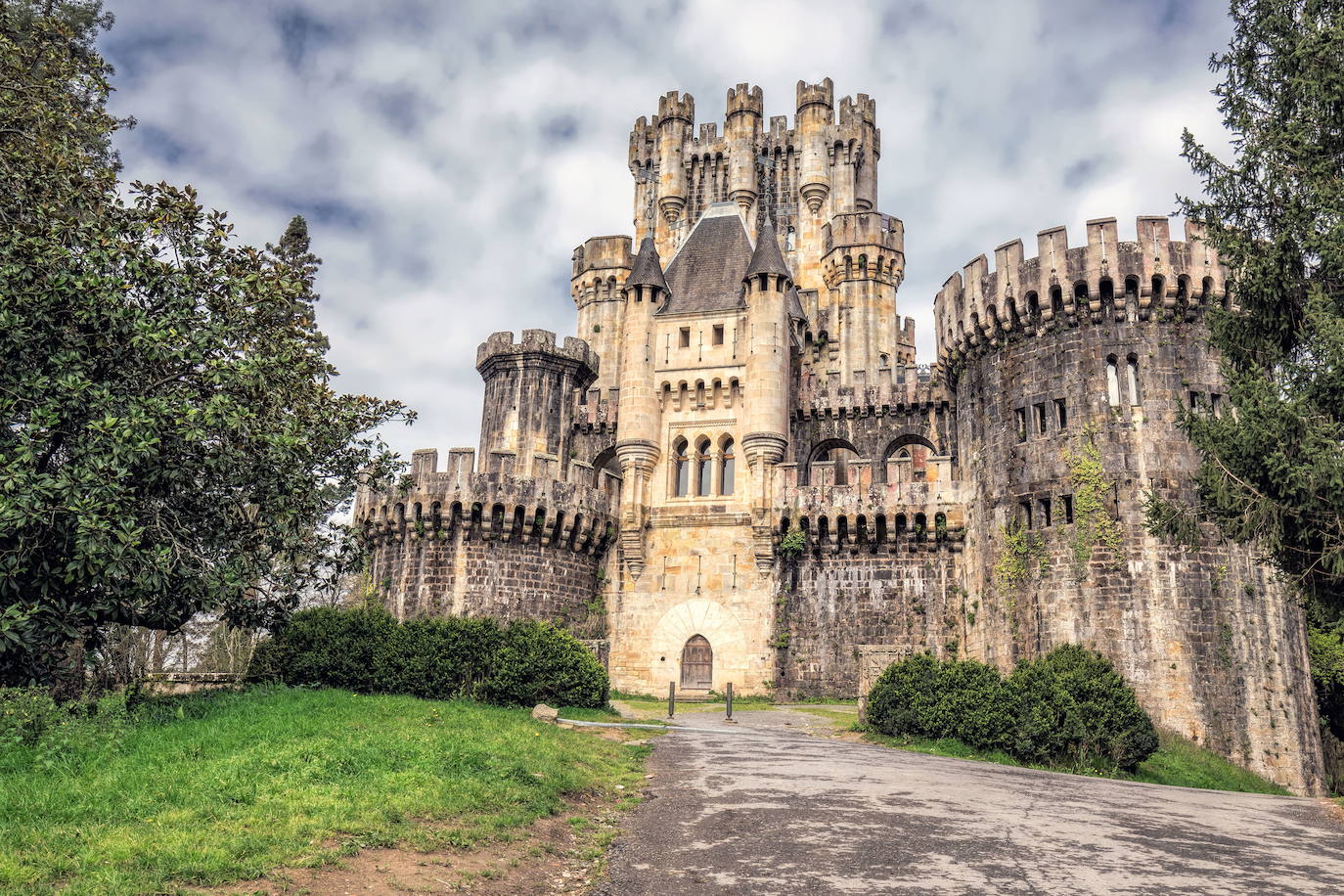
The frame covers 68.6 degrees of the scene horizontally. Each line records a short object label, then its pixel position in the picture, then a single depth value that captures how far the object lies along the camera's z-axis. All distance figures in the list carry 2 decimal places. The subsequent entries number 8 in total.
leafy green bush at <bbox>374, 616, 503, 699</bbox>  22.50
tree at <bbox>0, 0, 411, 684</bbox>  14.65
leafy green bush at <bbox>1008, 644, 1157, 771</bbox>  19.50
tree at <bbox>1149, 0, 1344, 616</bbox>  14.14
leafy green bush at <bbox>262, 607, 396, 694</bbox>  22.95
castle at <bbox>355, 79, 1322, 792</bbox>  24.61
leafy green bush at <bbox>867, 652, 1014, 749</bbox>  19.97
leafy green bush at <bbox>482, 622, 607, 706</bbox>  22.16
